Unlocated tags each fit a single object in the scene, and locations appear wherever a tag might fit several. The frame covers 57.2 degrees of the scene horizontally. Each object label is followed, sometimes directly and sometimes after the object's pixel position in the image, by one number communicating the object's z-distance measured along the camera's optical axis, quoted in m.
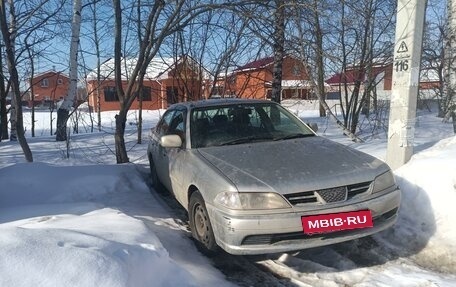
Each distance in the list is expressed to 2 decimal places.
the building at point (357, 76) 10.72
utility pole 4.83
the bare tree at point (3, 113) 15.64
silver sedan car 3.24
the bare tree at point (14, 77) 7.29
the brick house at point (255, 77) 11.54
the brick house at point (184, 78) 11.60
